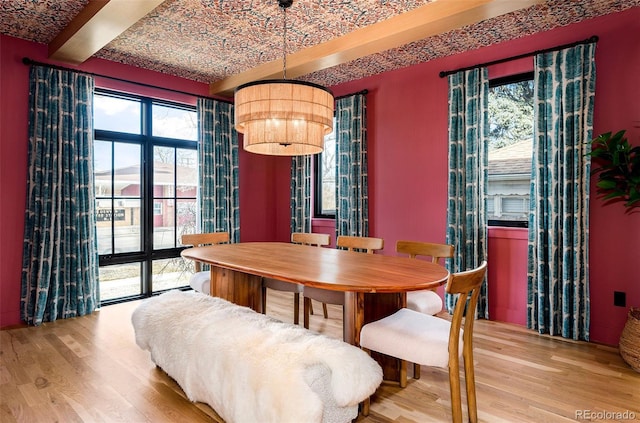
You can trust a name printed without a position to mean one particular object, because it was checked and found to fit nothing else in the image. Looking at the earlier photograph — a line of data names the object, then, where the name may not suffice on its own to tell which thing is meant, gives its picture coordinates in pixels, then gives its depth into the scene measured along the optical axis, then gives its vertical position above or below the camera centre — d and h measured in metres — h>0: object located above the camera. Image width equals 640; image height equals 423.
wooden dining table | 1.91 -0.36
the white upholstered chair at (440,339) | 1.74 -0.65
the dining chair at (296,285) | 2.92 -0.59
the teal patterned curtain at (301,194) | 5.04 +0.21
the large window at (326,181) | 5.03 +0.39
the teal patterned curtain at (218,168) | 4.58 +0.52
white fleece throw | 1.54 -0.73
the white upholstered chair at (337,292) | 2.38 -0.54
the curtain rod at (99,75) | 3.34 +1.38
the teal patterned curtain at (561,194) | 2.98 +0.11
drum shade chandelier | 2.24 +0.59
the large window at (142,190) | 4.00 +0.22
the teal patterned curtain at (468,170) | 3.52 +0.37
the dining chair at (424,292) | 2.55 -0.61
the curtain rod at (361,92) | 4.37 +1.38
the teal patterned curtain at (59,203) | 3.38 +0.07
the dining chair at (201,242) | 3.13 -0.31
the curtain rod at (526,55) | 2.93 +1.34
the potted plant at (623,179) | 2.53 +0.21
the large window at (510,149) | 3.49 +0.57
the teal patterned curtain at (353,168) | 4.39 +0.48
